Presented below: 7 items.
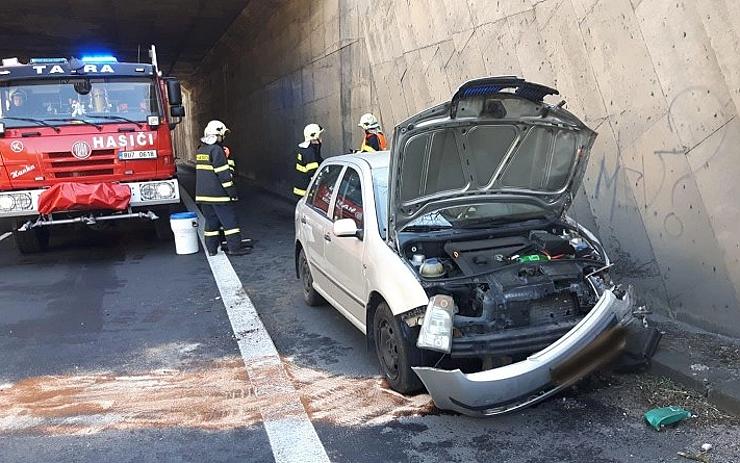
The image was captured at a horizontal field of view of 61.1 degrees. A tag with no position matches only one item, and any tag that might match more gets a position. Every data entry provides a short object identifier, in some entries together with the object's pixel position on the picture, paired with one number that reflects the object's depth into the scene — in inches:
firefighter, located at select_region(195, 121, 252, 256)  334.0
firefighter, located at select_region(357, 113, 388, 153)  361.1
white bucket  355.9
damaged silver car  141.8
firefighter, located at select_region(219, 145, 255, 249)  346.6
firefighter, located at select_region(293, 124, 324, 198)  377.7
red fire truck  324.2
